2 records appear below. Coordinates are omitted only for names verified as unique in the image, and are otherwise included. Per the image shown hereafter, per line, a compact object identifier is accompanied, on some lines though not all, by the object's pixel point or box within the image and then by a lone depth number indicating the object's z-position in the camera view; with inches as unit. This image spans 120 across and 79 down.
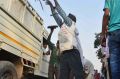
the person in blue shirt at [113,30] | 52.4
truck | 83.1
